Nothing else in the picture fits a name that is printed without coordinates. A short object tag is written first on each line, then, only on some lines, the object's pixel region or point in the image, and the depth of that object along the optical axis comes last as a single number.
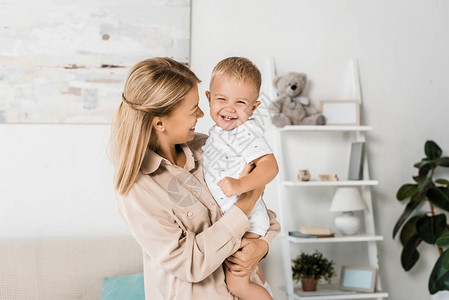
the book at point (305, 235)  2.88
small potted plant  2.91
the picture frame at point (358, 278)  2.96
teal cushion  2.49
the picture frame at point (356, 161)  3.04
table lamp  2.94
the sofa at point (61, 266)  2.66
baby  1.50
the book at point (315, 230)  2.90
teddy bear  2.99
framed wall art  2.92
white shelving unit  3.00
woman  1.32
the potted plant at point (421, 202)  3.03
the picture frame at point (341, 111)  3.09
